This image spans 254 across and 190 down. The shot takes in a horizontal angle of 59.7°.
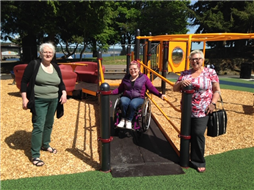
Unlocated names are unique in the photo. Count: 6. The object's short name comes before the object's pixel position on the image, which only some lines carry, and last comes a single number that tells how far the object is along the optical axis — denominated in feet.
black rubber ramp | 9.68
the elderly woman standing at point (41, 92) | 9.59
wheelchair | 11.73
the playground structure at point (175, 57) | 9.95
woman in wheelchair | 12.03
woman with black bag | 9.20
